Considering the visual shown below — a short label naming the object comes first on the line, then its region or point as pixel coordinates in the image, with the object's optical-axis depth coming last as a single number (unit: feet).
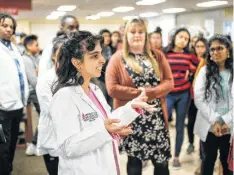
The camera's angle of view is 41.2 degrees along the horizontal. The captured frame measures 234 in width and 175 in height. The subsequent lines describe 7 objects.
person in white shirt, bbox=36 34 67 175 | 6.83
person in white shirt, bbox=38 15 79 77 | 8.89
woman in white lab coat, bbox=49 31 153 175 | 4.31
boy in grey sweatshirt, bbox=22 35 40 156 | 11.84
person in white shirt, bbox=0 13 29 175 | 8.77
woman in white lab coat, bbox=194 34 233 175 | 7.89
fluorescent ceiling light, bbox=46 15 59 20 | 43.73
